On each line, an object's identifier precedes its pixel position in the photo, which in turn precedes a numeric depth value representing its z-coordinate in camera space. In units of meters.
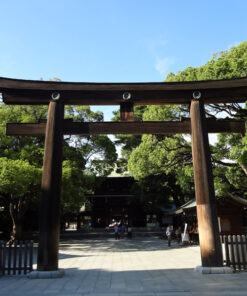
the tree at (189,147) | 11.90
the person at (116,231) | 24.23
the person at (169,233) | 17.17
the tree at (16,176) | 14.33
